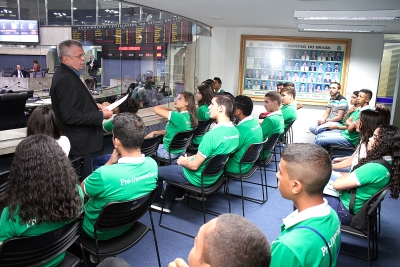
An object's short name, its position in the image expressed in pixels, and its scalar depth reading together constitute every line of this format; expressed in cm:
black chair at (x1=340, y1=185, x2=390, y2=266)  243
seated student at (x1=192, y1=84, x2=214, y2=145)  519
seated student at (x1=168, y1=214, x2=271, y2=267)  92
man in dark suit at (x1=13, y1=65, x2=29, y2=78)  614
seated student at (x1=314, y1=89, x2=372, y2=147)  498
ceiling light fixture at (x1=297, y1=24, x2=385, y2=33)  595
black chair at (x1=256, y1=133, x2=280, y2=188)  429
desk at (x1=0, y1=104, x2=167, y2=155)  326
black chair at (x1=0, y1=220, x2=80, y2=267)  153
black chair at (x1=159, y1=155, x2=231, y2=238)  308
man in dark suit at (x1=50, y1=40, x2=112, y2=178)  269
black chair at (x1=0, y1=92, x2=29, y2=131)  488
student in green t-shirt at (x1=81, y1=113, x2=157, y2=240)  208
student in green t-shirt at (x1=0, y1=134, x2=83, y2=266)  163
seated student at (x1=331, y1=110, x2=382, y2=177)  312
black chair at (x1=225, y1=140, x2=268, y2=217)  352
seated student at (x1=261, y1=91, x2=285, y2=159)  471
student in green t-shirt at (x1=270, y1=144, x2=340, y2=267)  132
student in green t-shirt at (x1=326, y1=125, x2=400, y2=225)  247
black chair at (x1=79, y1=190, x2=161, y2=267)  198
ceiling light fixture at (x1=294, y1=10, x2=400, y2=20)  423
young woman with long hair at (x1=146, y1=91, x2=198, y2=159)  426
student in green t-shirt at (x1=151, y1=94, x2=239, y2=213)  312
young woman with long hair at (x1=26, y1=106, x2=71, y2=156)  246
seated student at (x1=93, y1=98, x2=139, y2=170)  374
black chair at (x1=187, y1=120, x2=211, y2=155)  491
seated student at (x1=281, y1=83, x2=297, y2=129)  574
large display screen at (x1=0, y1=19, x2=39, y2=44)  561
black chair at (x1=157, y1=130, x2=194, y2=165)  397
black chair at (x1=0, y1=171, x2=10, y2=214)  220
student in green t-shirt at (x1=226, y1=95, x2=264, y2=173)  376
